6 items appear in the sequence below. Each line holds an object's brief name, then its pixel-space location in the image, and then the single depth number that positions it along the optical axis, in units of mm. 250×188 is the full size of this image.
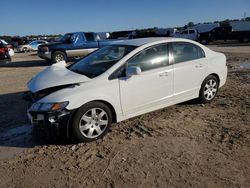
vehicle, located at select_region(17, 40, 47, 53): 21508
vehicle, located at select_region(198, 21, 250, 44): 21280
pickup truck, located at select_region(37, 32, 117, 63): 10427
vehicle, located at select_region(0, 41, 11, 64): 9331
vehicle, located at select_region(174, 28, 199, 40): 23524
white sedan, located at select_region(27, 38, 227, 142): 2925
